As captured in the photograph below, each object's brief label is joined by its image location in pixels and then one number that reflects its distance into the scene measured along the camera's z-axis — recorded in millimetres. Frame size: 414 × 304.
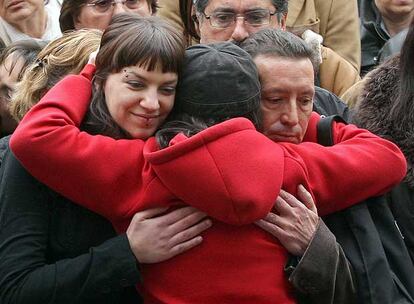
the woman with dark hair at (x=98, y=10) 8047
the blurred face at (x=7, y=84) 7312
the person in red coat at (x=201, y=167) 4625
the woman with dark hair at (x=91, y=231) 4871
